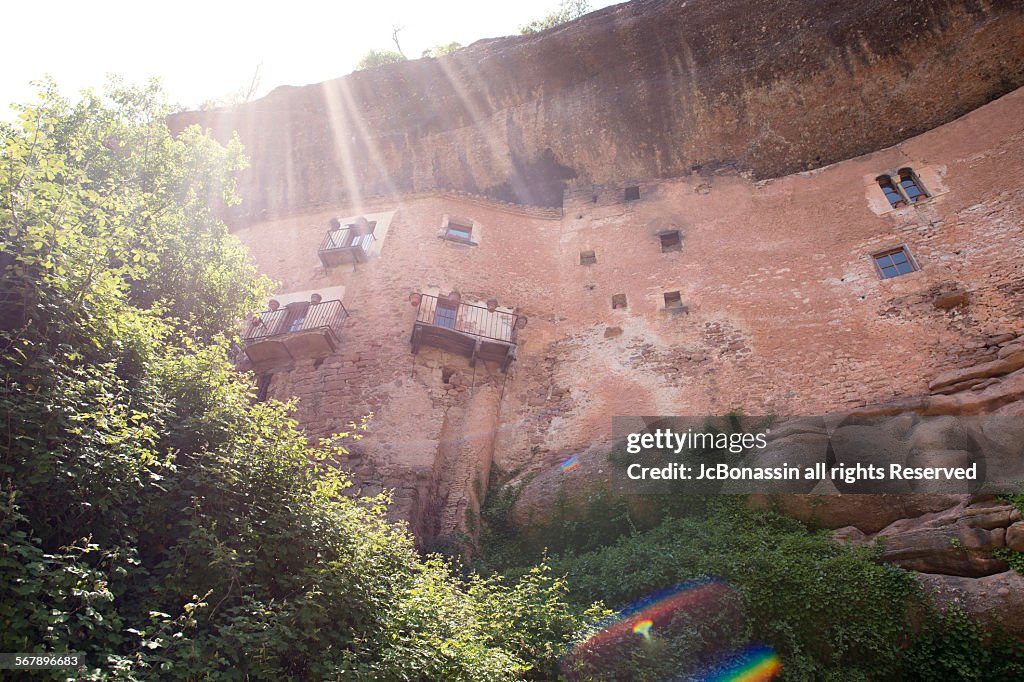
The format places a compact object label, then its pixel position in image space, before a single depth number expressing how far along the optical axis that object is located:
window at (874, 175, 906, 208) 16.67
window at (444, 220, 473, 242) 17.92
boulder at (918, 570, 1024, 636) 8.26
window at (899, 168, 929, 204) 16.55
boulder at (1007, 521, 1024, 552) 8.76
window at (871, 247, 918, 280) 15.13
